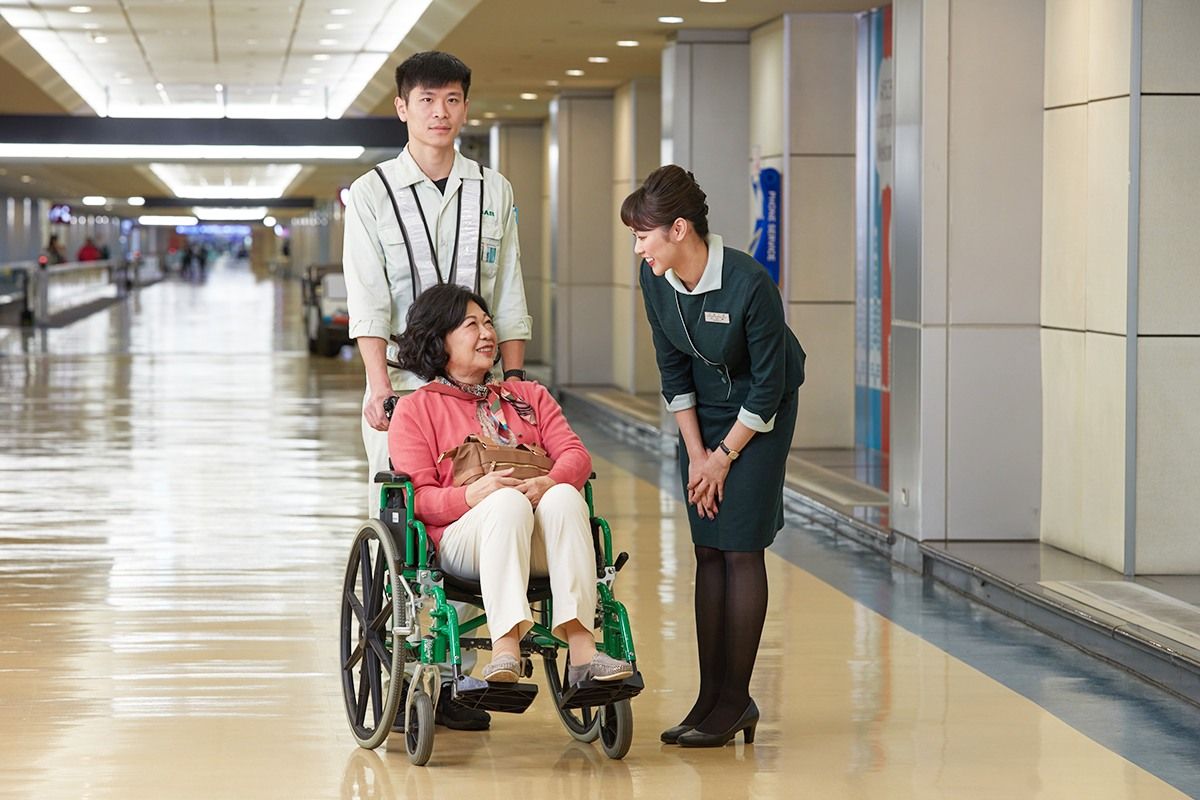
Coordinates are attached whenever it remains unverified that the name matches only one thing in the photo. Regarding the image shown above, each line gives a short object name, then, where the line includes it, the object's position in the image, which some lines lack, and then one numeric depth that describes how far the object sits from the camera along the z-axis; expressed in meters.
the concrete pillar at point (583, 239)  27.80
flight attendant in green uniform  7.22
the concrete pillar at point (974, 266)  12.00
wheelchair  6.83
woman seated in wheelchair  6.76
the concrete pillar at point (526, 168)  33.39
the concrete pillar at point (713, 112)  19.85
